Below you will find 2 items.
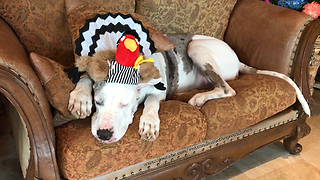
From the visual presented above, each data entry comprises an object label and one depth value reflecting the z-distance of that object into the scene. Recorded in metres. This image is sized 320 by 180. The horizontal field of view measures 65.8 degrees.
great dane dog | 1.20
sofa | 1.12
